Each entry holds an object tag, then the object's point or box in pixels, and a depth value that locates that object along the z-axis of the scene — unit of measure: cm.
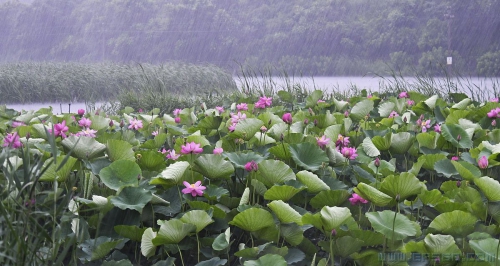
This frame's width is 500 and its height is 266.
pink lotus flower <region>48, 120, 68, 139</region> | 1557
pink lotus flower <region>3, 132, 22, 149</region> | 1429
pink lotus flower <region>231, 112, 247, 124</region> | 1707
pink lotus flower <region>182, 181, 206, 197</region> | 1390
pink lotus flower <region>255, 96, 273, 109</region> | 1936
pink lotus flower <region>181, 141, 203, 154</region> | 1425
